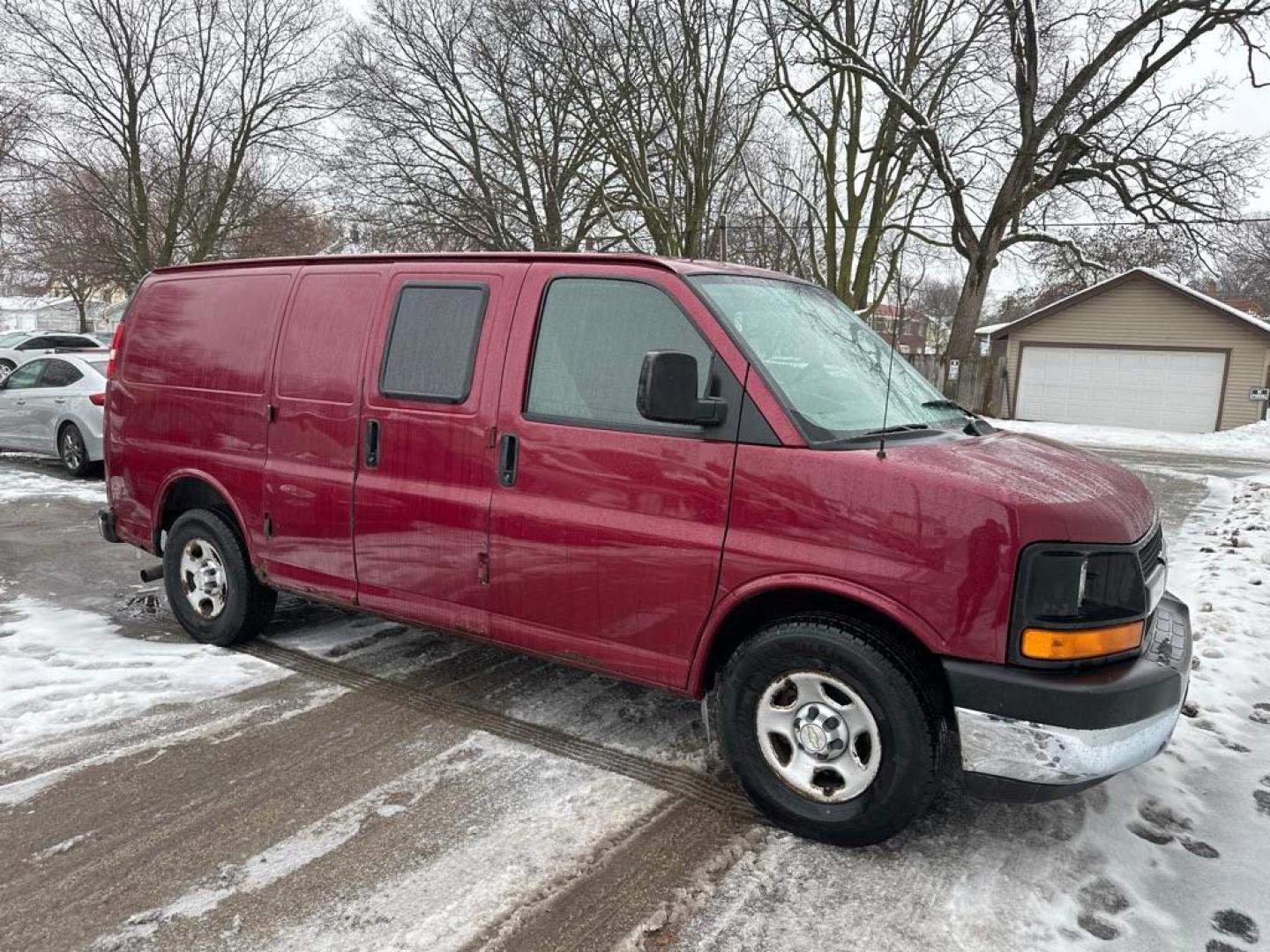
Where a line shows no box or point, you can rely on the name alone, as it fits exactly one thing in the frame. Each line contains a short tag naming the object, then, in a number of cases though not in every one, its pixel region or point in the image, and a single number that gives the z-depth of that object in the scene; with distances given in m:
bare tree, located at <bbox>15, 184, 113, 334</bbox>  24.80
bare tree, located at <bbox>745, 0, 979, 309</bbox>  21.70
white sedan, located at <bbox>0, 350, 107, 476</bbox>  10.92
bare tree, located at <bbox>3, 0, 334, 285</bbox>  24.39
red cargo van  2.74
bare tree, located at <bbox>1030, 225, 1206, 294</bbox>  22.34
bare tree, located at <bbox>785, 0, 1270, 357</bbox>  20.47
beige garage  23.84
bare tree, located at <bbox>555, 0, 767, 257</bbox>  21.45
